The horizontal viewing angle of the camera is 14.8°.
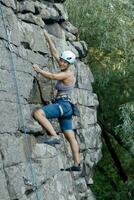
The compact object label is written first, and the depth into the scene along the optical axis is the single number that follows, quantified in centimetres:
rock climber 848
